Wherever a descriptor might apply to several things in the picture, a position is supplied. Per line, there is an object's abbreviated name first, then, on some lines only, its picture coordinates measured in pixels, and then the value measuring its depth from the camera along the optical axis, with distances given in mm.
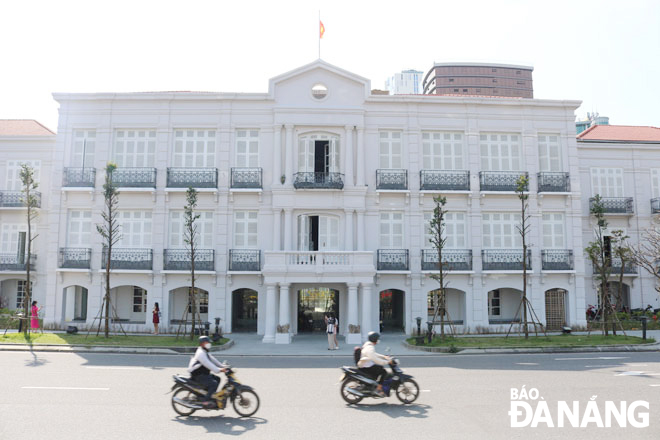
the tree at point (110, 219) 22688
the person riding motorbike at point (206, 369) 10227
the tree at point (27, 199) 23625
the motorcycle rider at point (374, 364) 11129
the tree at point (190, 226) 22734
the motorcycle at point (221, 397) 10195
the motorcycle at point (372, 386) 11117
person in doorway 21000
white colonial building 26312
